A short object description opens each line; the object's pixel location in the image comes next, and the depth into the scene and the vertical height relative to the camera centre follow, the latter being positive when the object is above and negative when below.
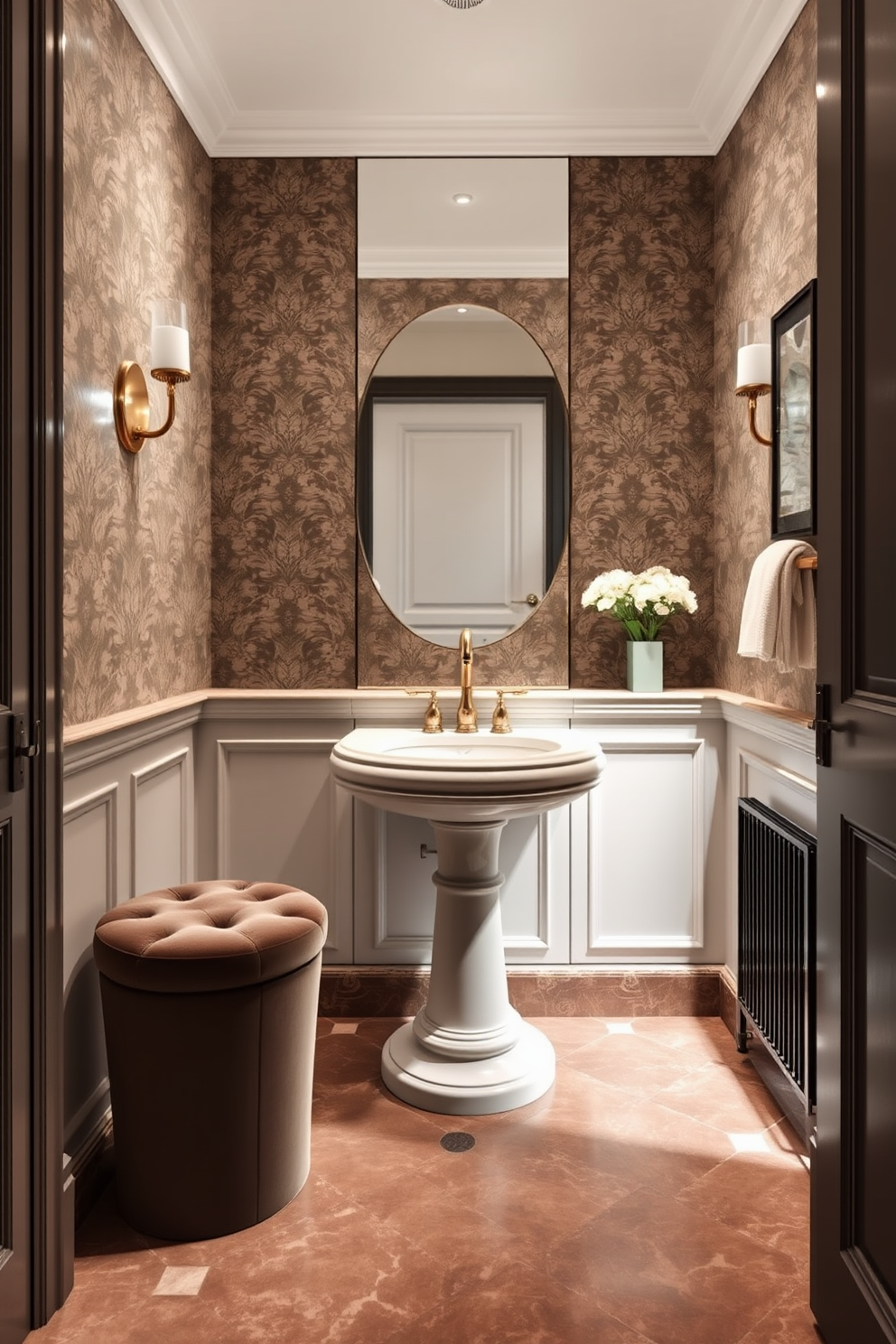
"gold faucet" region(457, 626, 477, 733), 2.56 -0.07
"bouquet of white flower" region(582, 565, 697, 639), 2.63 +0.20
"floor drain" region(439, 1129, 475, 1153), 2.03 -1.02
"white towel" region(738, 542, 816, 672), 2.06 +0.12
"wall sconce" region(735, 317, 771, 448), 2.27 +0.73
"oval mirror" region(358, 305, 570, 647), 2.74 +0.56
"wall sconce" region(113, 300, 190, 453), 2.09 +0.67
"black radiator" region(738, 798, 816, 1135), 1.92 -0.62
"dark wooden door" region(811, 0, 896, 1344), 1.27 -0.01
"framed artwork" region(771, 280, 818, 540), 2.04 +0.57
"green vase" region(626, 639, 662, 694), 2.71 +0.01
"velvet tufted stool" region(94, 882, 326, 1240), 1.66 -0.69
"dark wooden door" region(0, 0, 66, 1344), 1.38 +0.00
